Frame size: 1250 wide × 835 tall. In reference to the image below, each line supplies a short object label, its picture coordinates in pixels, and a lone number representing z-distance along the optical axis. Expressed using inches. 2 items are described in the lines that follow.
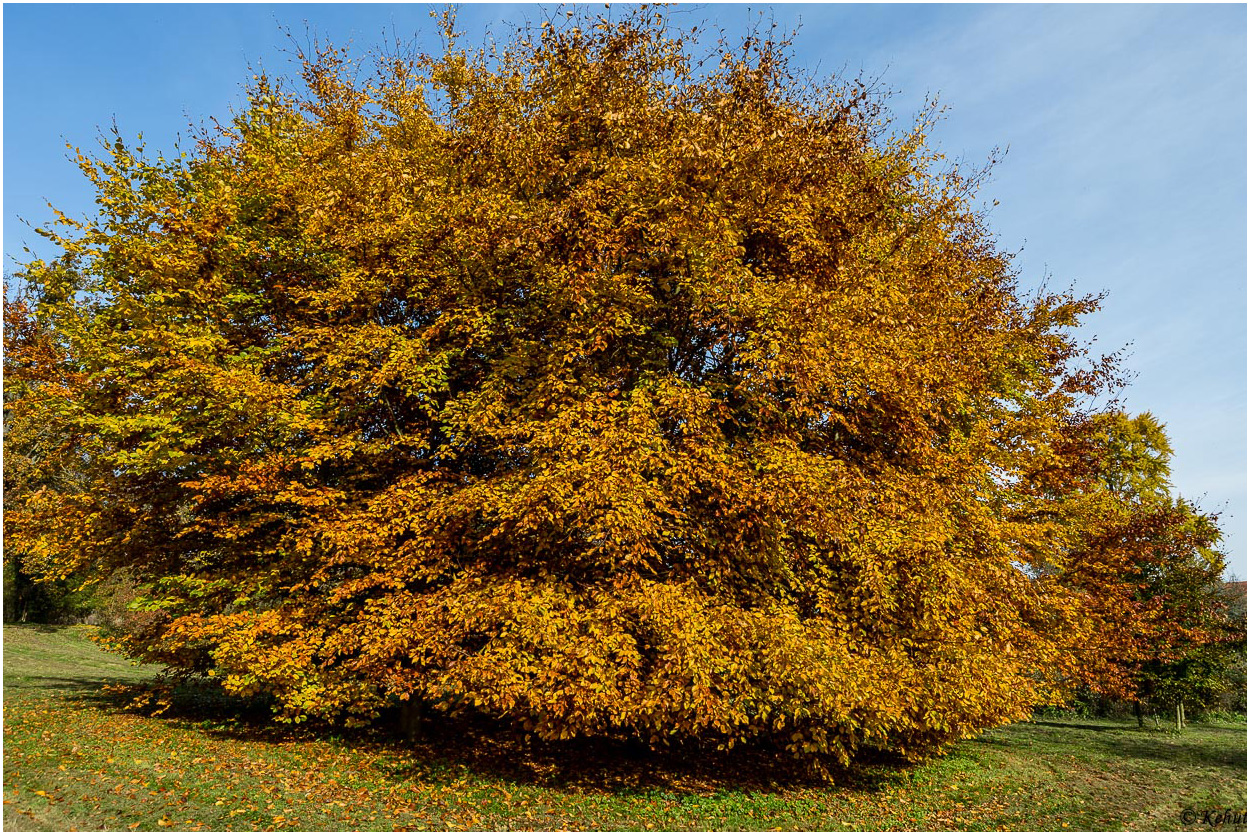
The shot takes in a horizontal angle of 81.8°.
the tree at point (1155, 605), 608.7
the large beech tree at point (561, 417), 349.1
